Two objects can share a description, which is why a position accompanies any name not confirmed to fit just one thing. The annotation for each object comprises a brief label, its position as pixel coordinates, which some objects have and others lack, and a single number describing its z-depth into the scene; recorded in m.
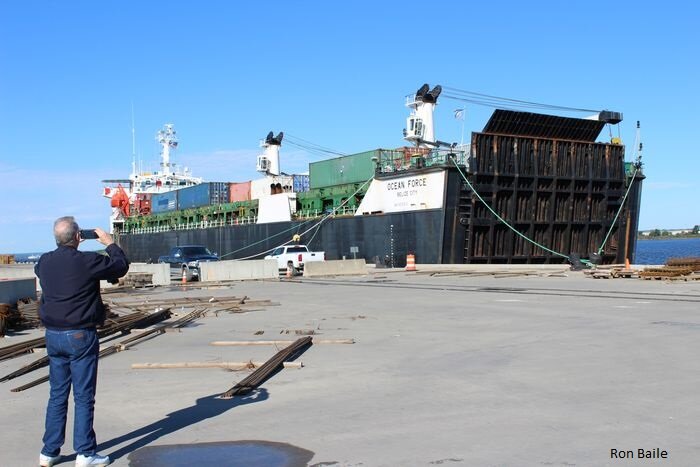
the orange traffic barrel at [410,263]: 33.94
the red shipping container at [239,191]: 58.72
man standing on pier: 5.36
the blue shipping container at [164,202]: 67.06
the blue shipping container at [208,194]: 60.16
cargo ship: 35.00
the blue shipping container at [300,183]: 56.78
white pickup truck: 36.22
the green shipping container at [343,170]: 43.25
